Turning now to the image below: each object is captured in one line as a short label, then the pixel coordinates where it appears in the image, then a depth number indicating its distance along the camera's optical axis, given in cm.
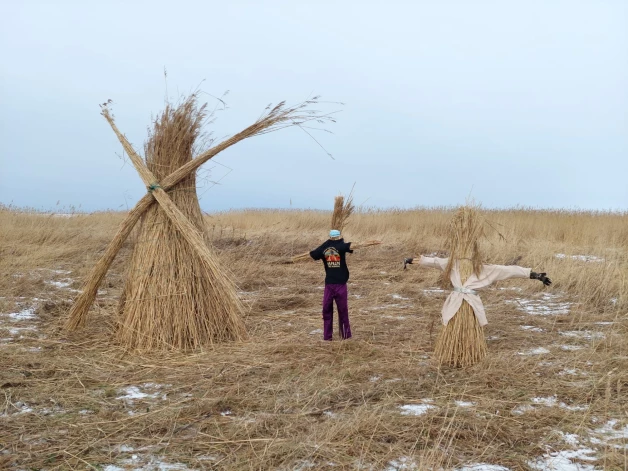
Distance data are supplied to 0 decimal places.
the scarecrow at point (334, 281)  534
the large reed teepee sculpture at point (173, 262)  516
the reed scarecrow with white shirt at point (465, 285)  454
